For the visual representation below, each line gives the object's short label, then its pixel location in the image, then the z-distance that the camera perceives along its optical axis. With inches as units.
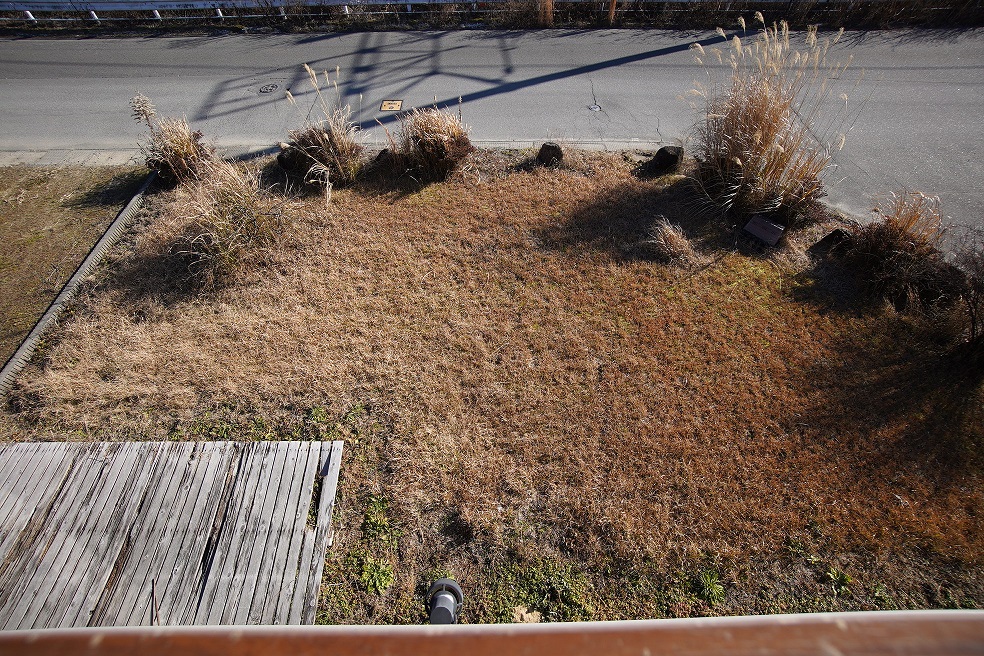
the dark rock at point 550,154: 269.0
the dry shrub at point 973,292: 168.9
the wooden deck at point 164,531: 121.0
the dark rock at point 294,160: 263.6
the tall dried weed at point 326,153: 257.8
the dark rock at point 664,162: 259.1
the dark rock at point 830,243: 216.7
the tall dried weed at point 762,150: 215.2
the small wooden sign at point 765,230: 217.6
